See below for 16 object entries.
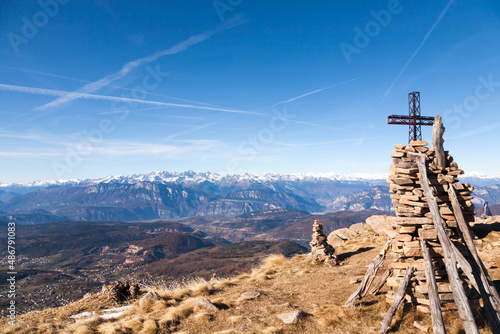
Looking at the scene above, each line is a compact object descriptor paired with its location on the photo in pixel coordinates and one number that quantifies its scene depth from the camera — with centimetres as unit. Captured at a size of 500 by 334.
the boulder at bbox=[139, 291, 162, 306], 1367
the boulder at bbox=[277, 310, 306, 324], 1067
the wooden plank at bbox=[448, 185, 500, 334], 868
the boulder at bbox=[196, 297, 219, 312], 1250
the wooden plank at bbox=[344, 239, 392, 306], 1219
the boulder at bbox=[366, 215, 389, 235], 3872
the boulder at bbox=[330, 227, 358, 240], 4022
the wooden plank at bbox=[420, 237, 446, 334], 854
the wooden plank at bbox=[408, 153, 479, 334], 817
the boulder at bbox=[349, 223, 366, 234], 4497
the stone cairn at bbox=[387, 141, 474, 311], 1105
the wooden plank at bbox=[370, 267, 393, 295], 1284
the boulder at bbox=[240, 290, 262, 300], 1442
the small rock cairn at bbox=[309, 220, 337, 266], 2494
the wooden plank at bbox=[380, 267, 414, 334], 955
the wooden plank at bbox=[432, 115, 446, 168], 1202
